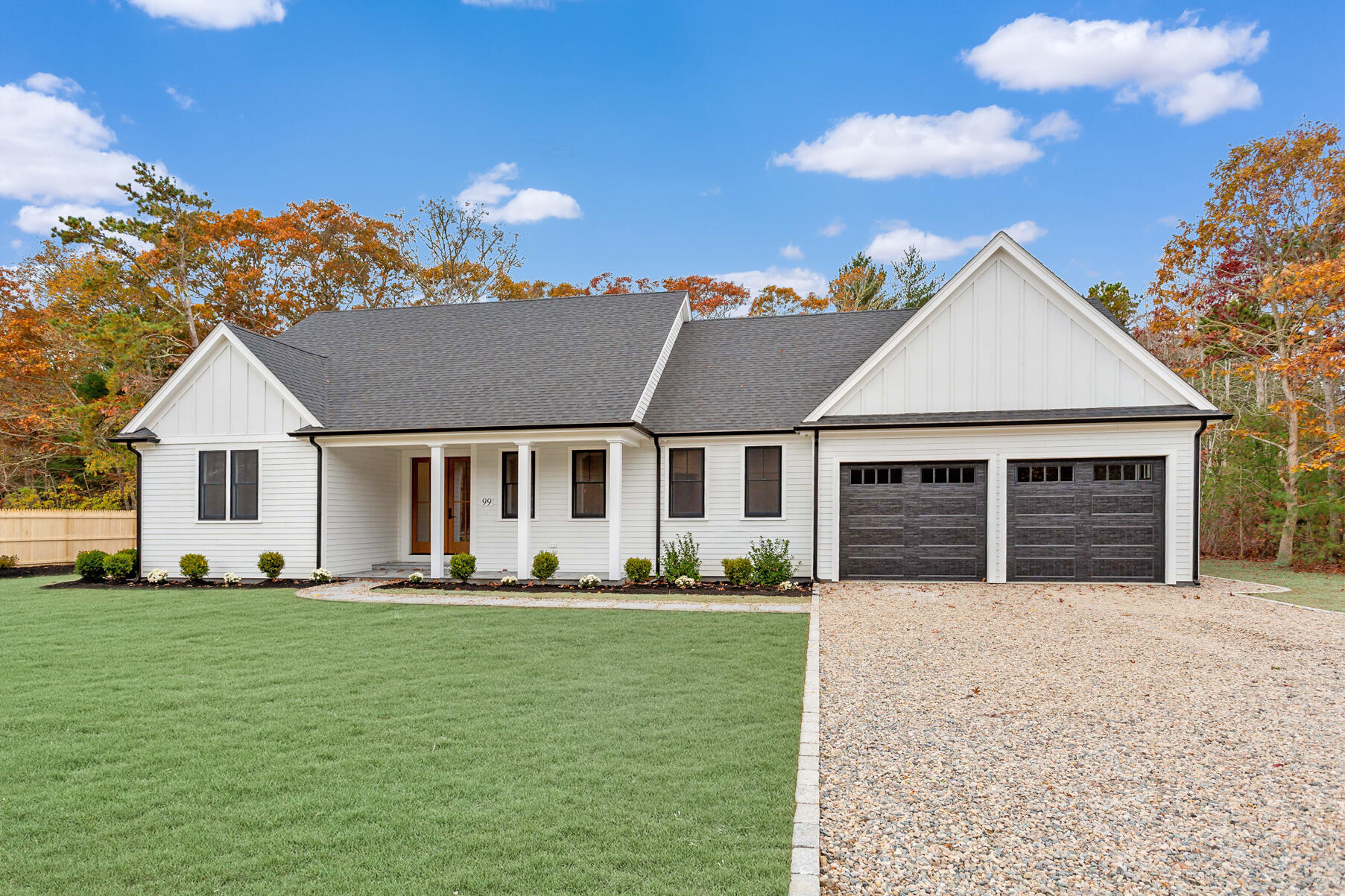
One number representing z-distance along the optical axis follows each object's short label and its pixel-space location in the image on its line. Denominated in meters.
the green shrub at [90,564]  14.31
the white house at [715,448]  13.19
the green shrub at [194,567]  14.12
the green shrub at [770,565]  13.16
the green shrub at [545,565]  13.77
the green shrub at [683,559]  13.83
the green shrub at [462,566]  13.65
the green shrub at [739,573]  13.09
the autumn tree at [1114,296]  26.08
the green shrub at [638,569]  13.72
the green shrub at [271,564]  14.02
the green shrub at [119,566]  14.34
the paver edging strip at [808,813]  3.03
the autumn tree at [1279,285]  15.79
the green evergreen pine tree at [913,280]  32.03
